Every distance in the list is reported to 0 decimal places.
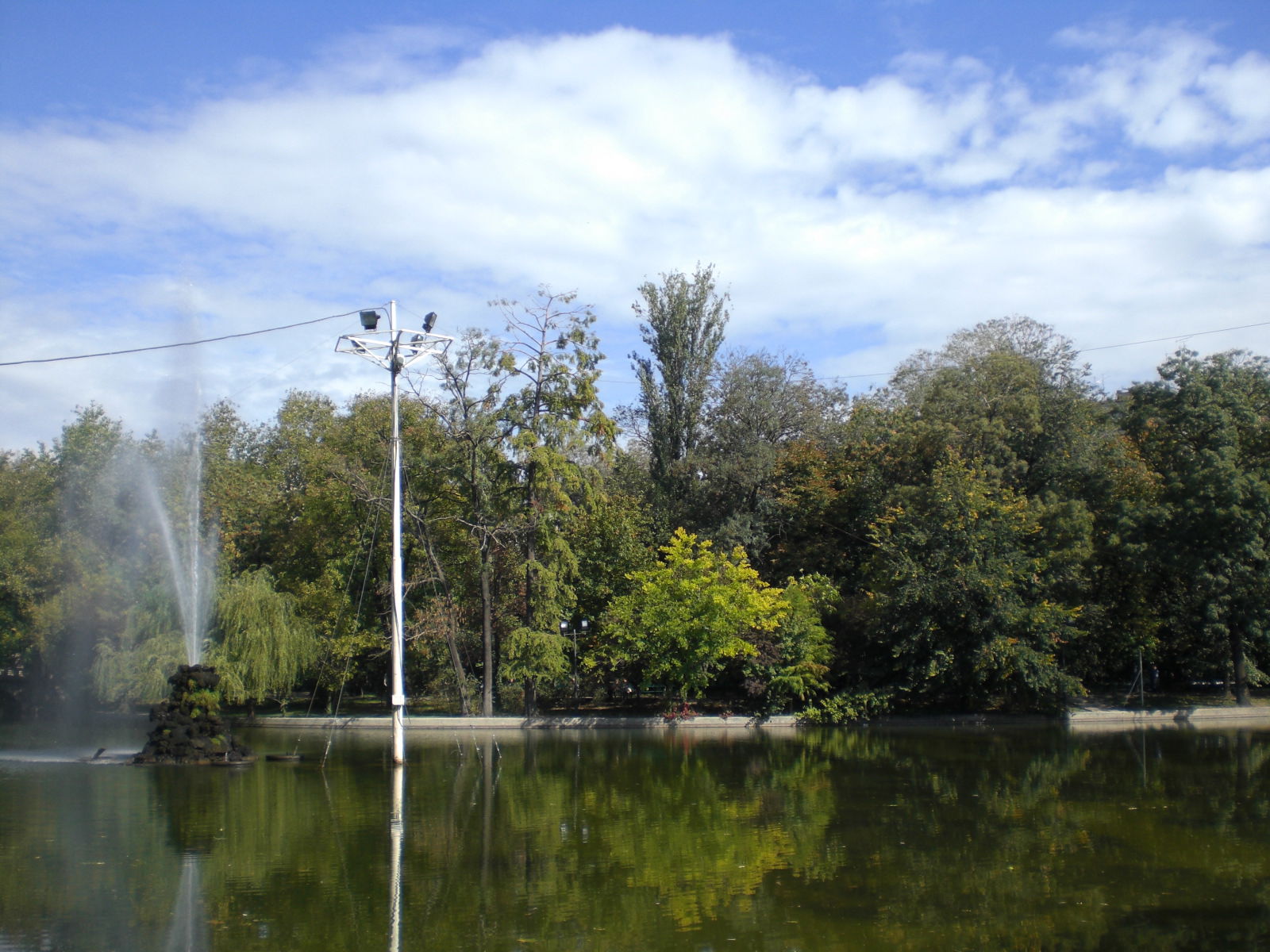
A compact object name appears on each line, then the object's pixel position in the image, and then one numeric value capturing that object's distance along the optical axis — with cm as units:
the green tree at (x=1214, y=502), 3059
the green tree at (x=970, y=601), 2962
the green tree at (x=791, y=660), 3078
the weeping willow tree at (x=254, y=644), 2989
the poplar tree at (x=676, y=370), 3906
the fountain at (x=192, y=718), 2142
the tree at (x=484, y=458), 3206
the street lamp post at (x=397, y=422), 2003
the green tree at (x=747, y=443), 3750
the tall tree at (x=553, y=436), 3178
